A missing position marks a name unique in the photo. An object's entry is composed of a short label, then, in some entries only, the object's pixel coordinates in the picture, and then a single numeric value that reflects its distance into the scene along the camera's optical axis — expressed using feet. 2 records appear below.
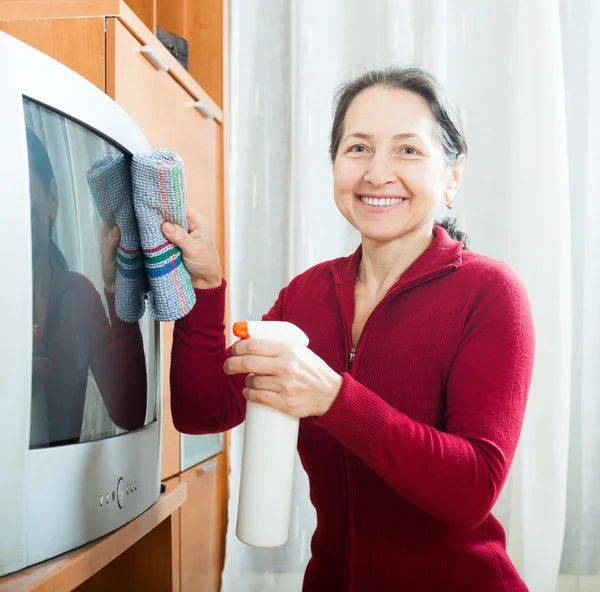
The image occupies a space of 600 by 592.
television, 1.98
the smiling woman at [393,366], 2.58
